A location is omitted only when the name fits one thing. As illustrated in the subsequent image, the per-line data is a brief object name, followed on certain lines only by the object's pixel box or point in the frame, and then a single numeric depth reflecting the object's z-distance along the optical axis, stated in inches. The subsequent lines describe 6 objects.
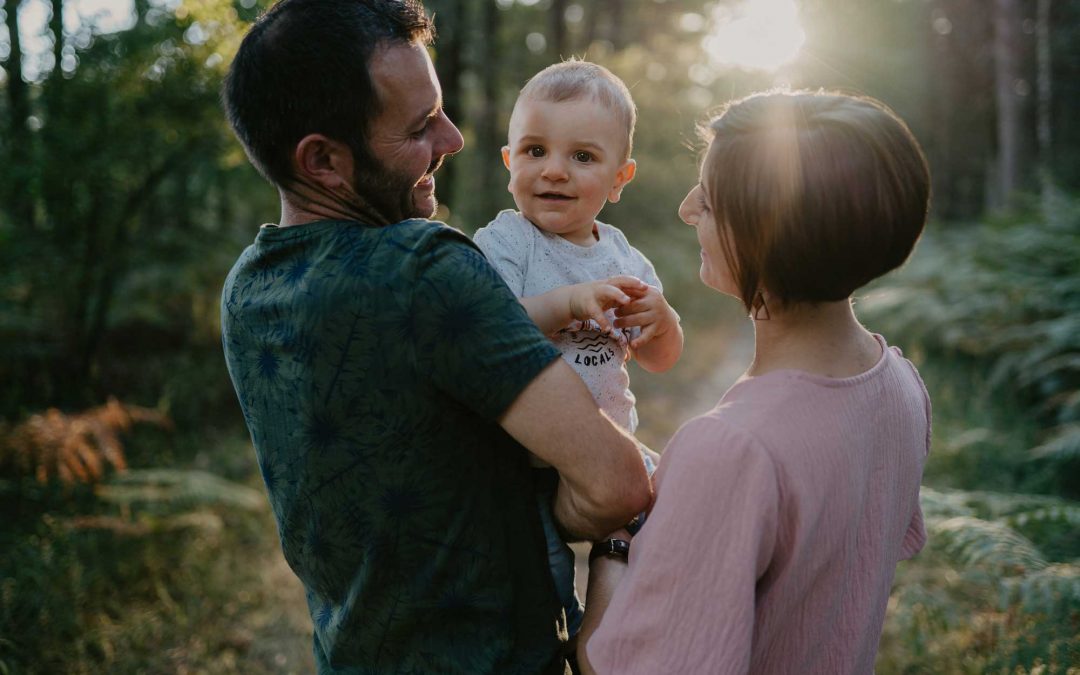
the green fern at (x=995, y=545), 121.1
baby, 75.1
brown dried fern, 170.7
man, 55.2
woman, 50.4
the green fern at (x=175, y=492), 174.9
